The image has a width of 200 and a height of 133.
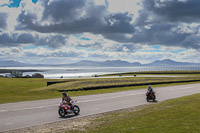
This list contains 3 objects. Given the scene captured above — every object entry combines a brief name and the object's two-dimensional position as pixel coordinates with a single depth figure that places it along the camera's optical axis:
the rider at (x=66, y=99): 15.68
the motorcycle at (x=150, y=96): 22.94
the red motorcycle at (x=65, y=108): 15.57
